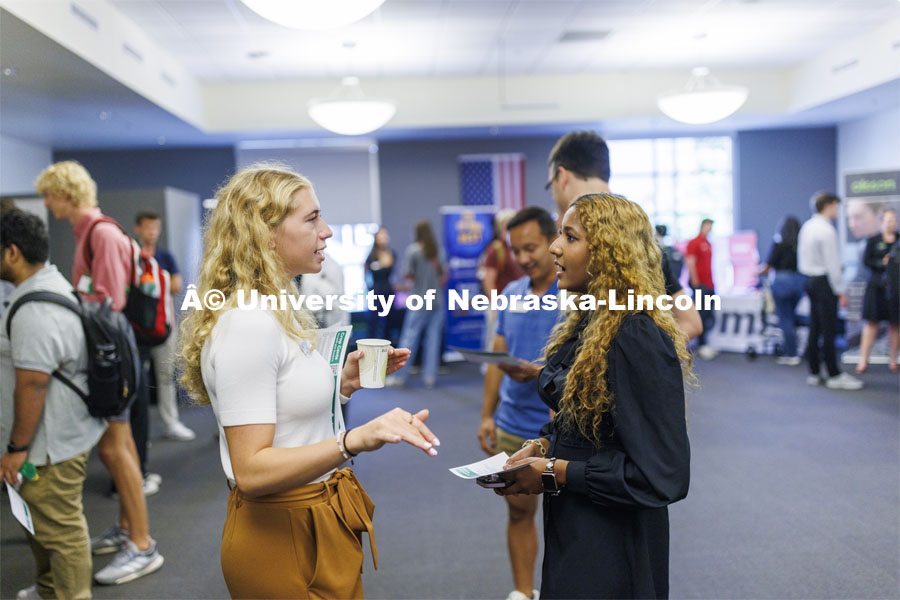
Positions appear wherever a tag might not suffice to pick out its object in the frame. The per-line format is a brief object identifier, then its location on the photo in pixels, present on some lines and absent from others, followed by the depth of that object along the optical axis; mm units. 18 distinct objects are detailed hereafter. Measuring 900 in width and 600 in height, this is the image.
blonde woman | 1253
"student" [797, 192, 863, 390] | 6383
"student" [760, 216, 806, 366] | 7703
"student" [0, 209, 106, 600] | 2283
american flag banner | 10406
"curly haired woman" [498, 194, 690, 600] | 1381
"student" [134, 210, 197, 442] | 5168
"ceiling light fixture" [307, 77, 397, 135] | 6320
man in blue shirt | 2441
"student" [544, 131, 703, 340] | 2348
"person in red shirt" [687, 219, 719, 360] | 8484
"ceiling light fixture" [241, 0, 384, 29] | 2404
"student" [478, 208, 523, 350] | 6734
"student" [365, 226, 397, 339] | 7676
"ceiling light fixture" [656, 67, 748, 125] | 6371
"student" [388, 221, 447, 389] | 7293
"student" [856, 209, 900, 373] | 6773
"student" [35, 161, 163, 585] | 3039
